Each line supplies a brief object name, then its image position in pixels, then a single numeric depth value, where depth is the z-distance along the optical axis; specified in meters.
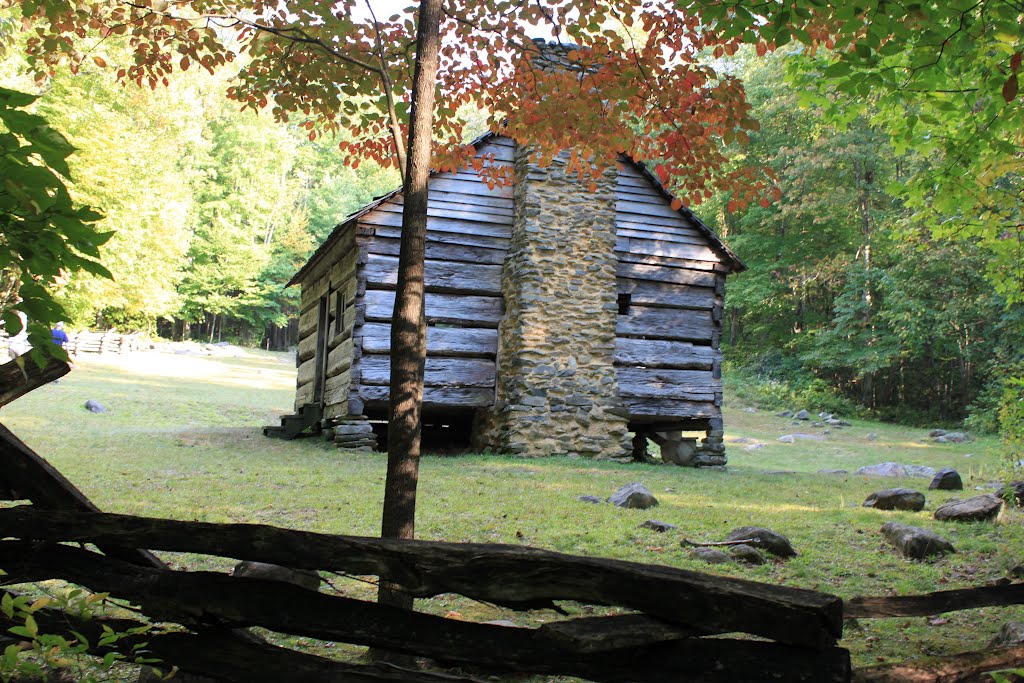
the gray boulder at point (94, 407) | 17.53
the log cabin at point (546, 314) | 13.27
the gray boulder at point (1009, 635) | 3.78
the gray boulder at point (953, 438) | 21.12
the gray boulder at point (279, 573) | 4.18
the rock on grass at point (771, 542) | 6.22
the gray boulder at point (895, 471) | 13.40
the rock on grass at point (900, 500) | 8.52
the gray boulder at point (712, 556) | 5.87
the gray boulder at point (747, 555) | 5.91
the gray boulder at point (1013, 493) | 7.82
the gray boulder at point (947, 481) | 10.42
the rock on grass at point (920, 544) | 6.36
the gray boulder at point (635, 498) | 8.35
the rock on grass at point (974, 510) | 7.60
